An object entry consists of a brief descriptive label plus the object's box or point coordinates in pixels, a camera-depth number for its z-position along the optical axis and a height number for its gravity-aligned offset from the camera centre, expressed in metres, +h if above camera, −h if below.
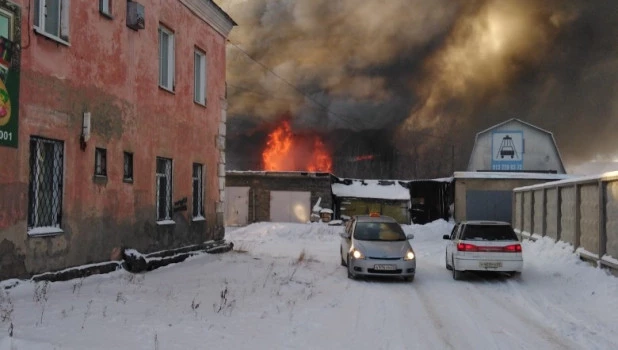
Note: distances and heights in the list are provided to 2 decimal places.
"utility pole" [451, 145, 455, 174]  51.01 +2.98
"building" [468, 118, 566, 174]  41.78 +3.12
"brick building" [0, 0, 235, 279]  9.02 +1.23
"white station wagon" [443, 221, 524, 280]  13.17 -1.44
